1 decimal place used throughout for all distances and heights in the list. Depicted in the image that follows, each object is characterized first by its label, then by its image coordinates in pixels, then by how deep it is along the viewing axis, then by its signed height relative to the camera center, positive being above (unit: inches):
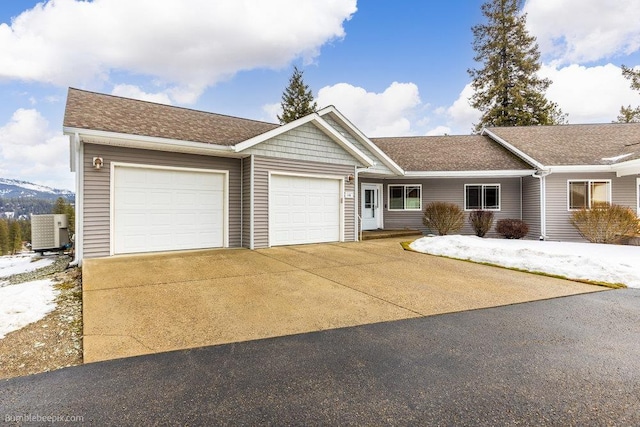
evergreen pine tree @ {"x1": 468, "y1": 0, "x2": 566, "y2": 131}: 1029.8 +452.9
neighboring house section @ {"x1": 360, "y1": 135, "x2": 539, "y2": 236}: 526.6 +43.2
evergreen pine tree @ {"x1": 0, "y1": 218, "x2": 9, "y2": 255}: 1562.5 -111.2
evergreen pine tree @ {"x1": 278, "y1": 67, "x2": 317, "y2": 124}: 1306.6 +469.0
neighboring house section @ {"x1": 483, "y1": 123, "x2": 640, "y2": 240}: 469.4 +44.4
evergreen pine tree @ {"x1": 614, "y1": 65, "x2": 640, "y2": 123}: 934.4 +339.8
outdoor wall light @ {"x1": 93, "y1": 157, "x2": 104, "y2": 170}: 282.2 +46.4
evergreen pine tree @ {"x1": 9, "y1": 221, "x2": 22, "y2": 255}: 1627.7 -112.3
